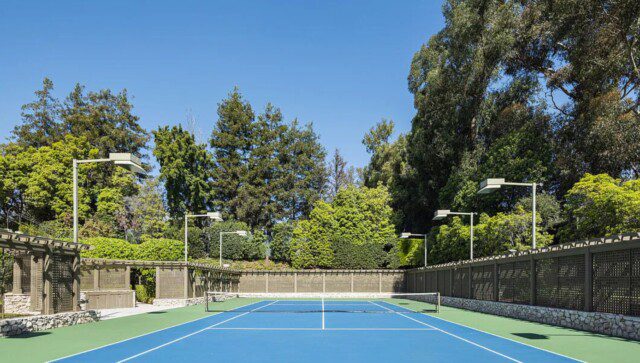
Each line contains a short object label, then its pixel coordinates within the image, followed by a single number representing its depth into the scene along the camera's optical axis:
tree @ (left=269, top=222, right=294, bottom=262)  61.00
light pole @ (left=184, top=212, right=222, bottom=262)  25.82
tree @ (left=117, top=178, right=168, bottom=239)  55.25
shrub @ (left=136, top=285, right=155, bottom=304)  33.69
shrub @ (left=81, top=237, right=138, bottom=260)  37.28
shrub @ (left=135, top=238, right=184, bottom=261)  42.03
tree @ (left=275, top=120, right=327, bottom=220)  67.12
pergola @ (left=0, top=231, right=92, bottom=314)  16.11
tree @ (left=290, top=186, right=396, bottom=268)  55.47
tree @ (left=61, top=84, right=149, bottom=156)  60.44
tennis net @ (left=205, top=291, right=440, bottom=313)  28.55
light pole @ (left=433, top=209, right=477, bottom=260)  25.60
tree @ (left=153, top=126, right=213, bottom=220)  57.47
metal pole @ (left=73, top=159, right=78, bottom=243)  17.20
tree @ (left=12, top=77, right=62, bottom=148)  59.72
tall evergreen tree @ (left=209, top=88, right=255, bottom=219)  64.94
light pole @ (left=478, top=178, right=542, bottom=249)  18.11
